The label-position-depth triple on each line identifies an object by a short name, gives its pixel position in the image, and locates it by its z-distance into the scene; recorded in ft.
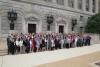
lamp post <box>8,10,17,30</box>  49.39
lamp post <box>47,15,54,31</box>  64.08
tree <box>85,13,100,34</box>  85.24
